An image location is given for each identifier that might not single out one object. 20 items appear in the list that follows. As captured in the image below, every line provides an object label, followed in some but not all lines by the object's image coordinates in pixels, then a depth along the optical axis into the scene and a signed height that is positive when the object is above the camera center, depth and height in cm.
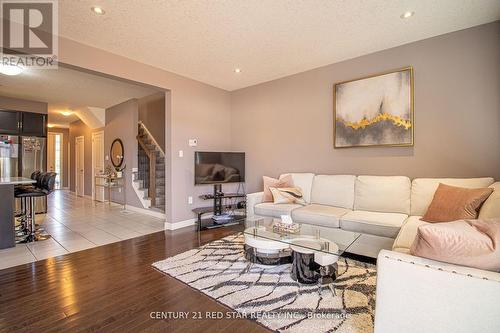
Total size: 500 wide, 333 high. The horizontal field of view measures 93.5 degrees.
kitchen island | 309 -61
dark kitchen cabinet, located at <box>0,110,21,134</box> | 525 +108
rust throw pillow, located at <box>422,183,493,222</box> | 221 -38
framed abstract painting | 315 +79
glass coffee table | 210 -77
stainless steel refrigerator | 523 +29
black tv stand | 416 -80
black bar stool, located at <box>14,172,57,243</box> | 345 -39
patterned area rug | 170 -110
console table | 602 -39
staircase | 540 -13
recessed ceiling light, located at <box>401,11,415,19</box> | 248 +160
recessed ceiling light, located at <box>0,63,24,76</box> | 339 +146
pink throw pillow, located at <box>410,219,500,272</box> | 107 -37
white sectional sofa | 106 -59
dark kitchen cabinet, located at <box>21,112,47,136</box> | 555 +108
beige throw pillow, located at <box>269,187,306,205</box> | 362 -46
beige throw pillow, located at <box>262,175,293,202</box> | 381 -29
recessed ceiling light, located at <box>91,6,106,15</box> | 233 +159
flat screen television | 418 -1
